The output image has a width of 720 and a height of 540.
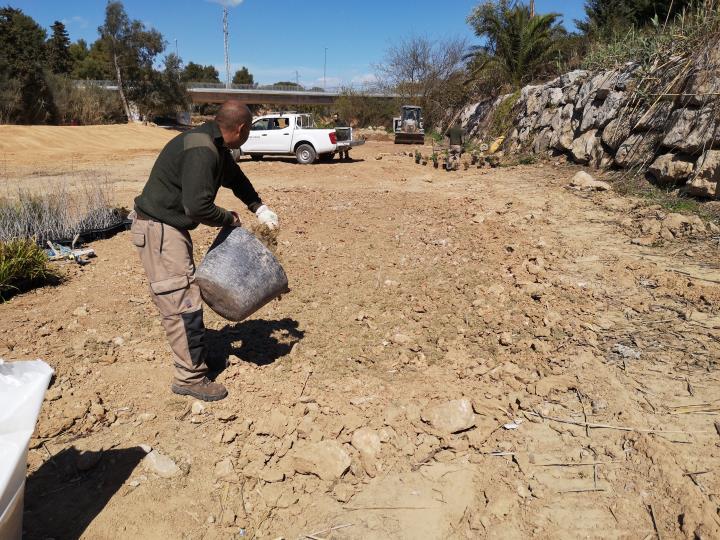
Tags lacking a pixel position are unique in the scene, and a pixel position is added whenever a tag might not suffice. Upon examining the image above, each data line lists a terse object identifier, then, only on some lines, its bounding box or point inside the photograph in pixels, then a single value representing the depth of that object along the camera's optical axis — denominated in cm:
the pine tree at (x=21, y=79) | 2261
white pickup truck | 1411
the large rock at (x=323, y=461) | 234
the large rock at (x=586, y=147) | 952
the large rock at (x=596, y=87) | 993
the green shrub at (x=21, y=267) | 441
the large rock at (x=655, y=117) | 760
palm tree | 1831
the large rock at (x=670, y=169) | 657
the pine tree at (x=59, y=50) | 3943
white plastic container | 146
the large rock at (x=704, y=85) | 668
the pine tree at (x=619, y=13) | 1666
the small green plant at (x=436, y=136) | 2461
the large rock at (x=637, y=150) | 769
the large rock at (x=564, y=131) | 1095
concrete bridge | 4906
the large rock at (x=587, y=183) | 769
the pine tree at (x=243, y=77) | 7950
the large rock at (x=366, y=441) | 245
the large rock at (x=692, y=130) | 636
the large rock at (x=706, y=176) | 598
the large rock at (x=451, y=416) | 256
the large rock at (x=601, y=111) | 929
